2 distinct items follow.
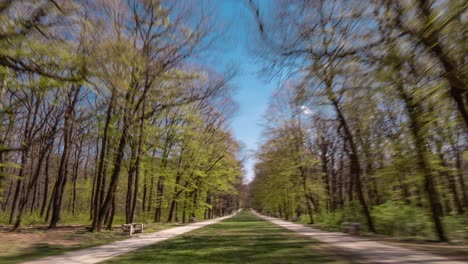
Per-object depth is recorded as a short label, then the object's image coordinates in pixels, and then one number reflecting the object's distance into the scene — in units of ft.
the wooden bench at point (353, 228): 47.73
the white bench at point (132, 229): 49.85
